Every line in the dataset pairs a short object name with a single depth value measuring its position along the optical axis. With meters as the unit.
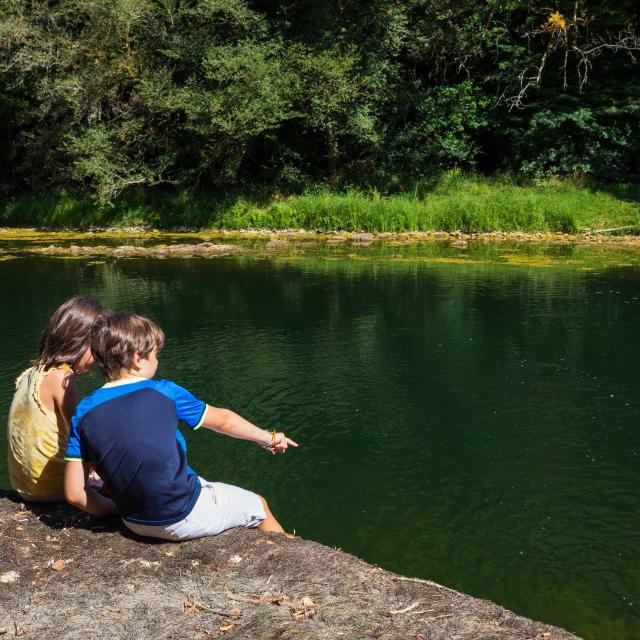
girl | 3.51
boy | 3.12
